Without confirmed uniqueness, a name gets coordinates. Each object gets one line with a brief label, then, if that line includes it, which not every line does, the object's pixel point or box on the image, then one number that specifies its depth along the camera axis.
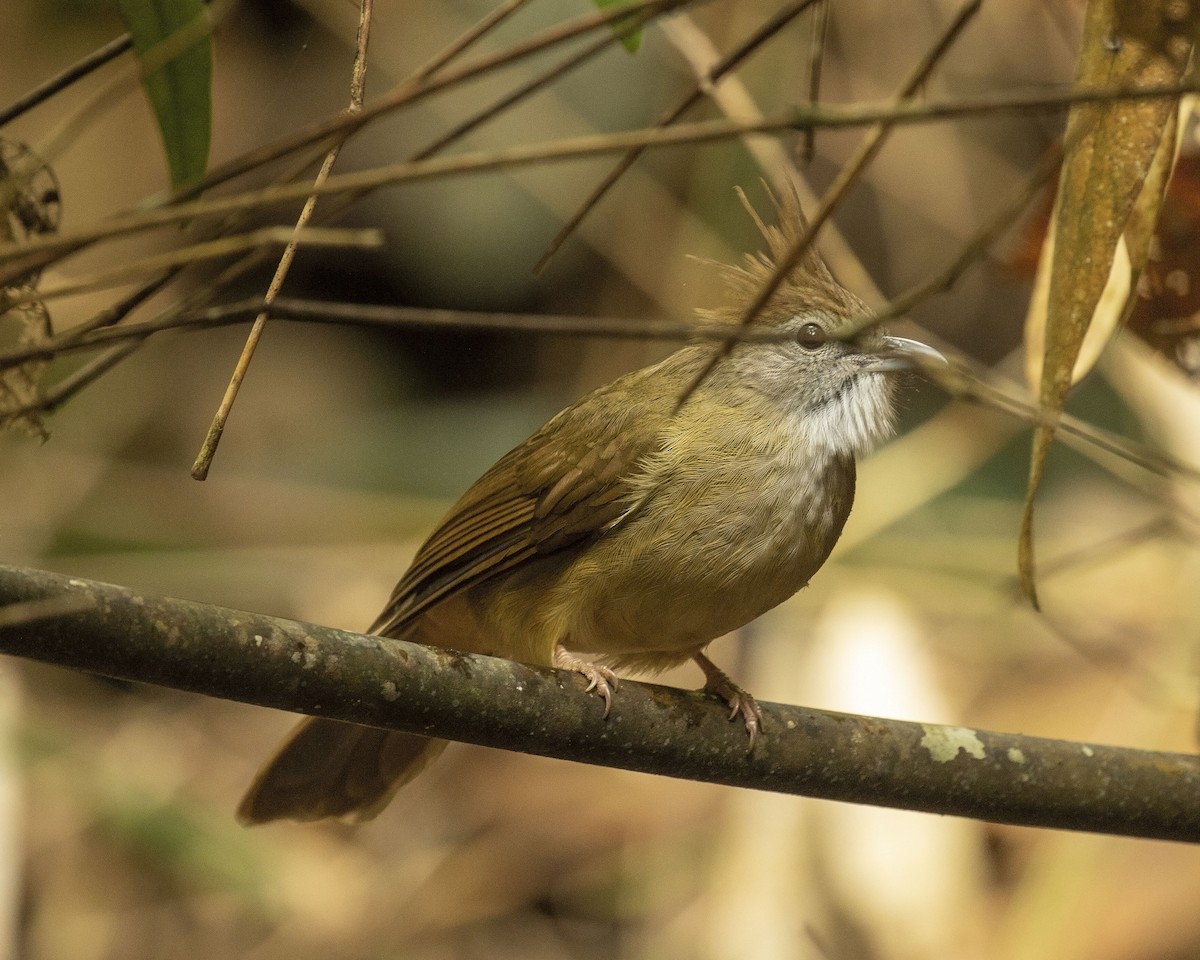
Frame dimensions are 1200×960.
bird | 6.29
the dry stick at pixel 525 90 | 3.91
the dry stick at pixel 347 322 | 3.43
